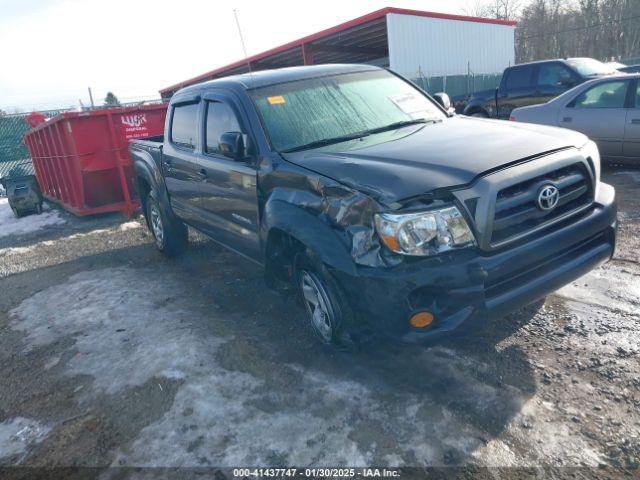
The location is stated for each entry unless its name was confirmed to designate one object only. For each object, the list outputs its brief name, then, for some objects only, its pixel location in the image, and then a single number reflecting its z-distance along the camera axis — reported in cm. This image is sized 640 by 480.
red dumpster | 866
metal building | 1908
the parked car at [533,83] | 1067
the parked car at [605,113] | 726
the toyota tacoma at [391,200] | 263
